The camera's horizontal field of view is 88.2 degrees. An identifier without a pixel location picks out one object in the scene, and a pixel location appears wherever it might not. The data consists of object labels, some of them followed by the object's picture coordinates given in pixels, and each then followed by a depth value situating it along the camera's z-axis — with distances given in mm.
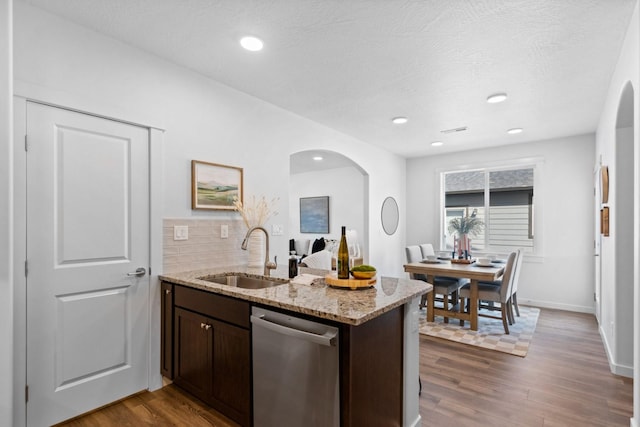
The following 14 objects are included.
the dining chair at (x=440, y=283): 4137
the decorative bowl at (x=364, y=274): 1988
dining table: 3727
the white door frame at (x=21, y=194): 1846
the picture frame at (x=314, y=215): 7547
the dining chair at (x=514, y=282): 3985
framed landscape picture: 2715
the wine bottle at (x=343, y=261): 2027
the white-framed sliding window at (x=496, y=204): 5176
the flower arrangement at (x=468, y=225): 5602
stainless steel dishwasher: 1489
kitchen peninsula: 1486
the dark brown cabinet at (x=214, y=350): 1890
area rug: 3375
